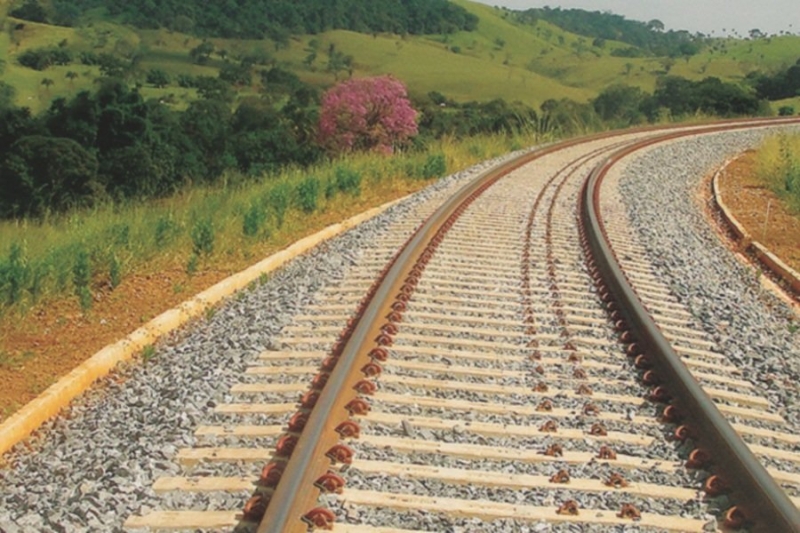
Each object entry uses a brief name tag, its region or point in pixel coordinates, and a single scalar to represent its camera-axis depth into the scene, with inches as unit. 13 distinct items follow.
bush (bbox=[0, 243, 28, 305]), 282.7
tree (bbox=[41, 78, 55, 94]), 3400.8
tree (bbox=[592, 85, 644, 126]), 1743.8
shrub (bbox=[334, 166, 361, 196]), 575.8
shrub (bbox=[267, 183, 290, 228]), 461.4
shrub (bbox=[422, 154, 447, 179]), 701.3
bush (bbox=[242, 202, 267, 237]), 412.8
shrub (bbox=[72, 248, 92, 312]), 311.3
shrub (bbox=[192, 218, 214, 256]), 375.6
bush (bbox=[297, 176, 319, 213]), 503.2
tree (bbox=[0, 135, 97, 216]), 1286.9
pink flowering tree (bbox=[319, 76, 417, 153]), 1139.9
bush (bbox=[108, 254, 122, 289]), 322.0
